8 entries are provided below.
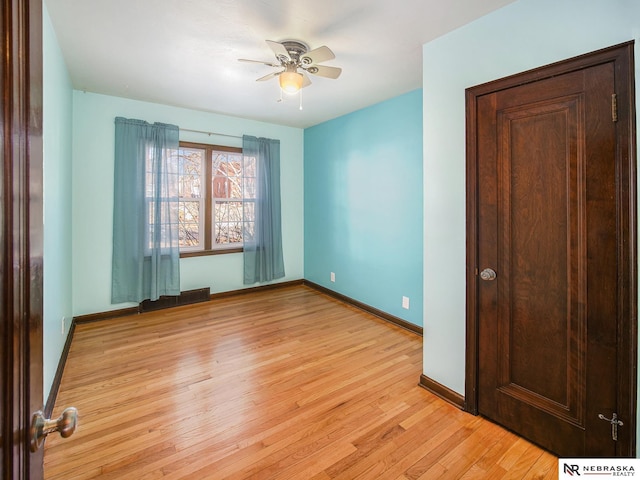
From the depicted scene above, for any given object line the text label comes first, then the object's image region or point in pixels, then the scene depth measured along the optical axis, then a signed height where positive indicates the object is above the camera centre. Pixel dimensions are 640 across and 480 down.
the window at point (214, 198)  4.34 +0.60
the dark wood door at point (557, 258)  1.54 -0.11
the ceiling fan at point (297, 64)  2.31 +1.35
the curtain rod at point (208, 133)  4.21 +1.47
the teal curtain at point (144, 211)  3.79 +0.35
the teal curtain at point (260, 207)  4.73 +0.50
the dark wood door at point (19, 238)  0.54 +0.00
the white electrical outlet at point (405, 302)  3.58 -0.71
